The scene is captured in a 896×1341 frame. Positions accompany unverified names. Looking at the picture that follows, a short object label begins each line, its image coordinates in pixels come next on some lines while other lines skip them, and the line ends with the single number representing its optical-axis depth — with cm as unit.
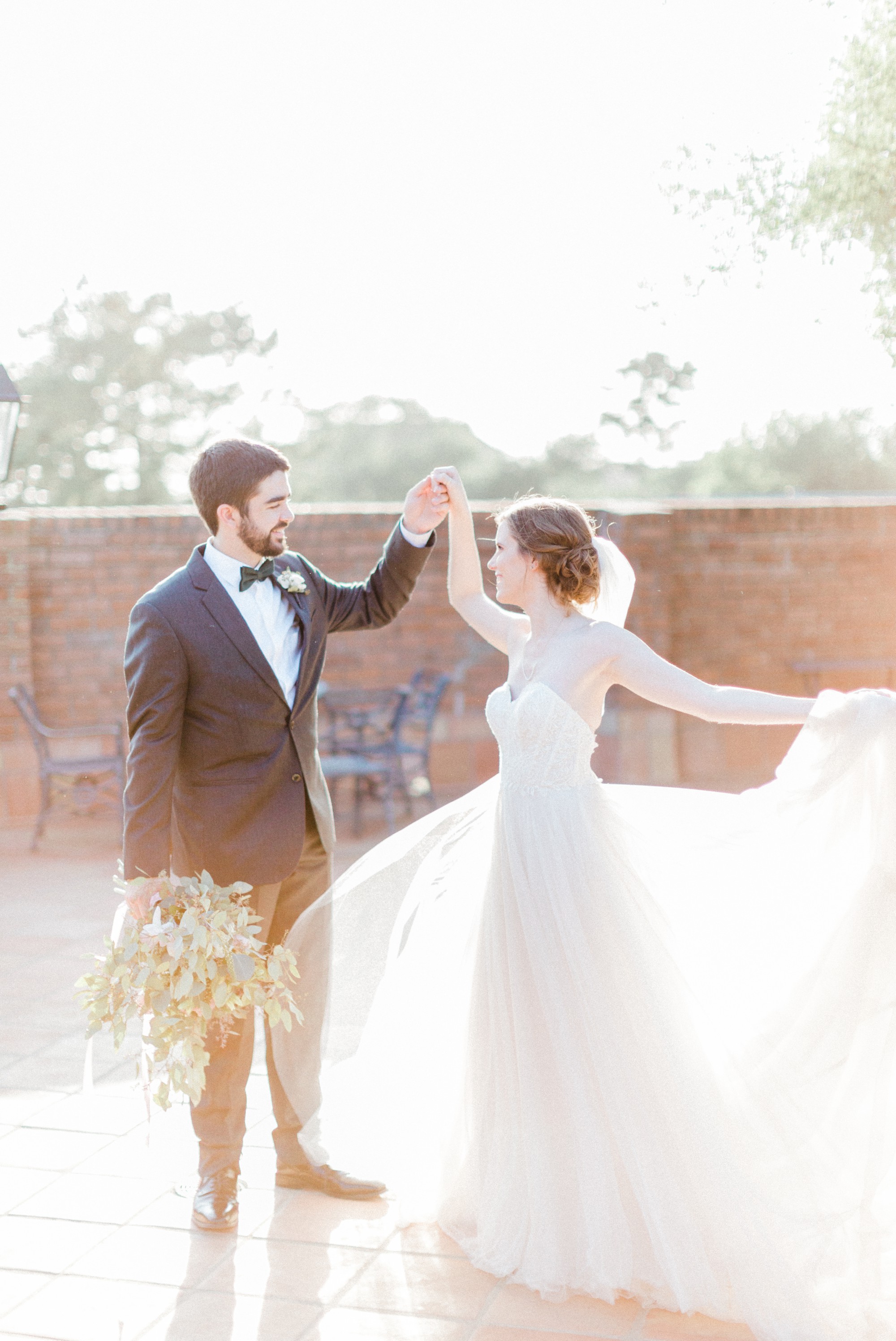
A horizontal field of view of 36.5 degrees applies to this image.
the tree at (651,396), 3609
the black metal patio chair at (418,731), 884
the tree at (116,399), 2962
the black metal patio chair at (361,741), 848
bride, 285
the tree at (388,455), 3909
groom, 325
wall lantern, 438
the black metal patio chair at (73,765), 872
